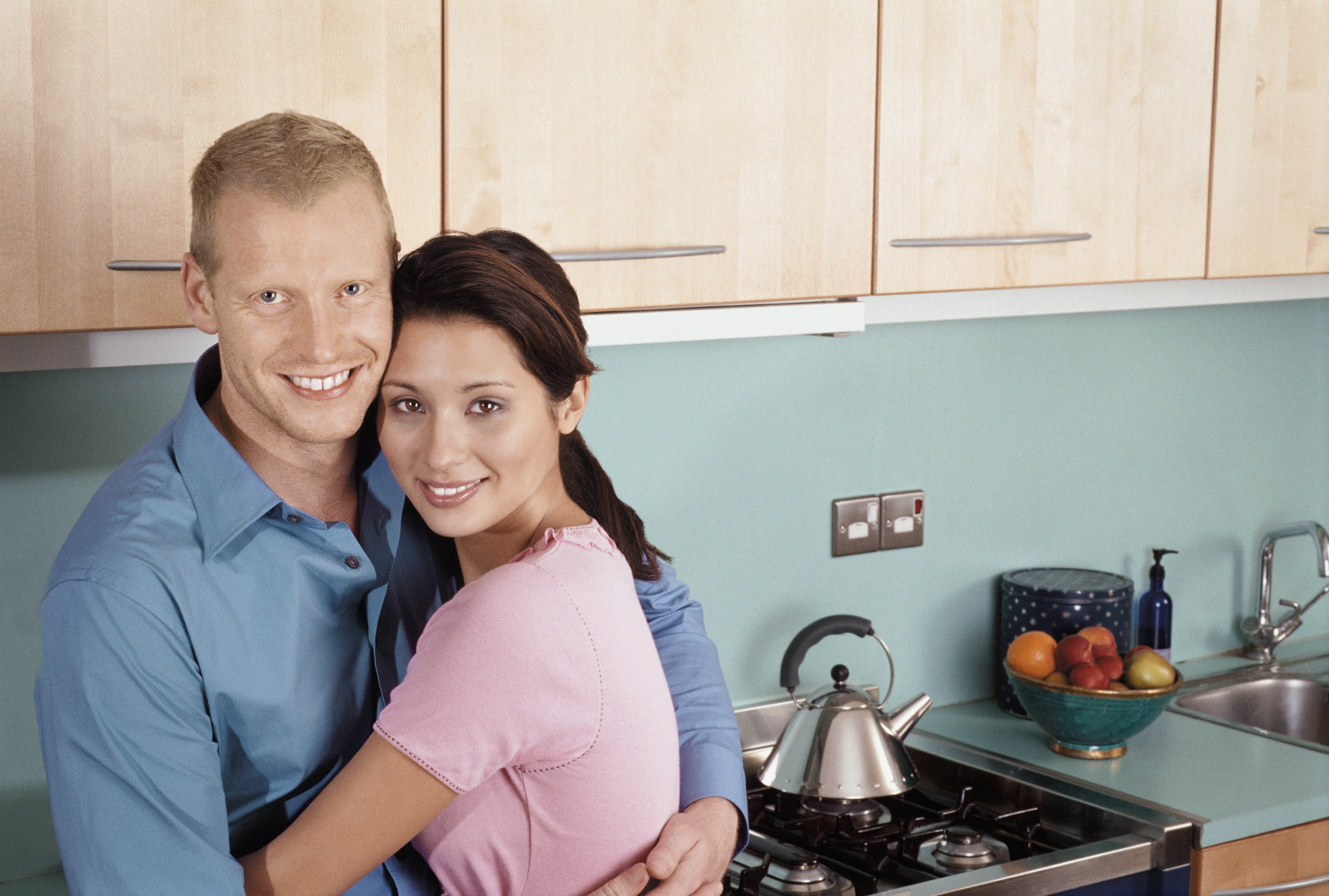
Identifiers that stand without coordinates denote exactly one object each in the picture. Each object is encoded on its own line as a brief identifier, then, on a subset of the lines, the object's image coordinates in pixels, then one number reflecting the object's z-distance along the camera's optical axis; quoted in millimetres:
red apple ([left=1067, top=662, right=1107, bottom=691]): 2158
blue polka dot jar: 2416
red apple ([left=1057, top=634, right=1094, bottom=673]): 2211
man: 1100
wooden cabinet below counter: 1971
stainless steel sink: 2637
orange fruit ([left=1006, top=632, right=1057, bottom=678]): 2240
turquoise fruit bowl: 2141
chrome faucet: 2797
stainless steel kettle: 1988
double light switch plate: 2367
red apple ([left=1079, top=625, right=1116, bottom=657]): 2236
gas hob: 1818
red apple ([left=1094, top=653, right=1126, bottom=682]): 2174
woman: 1155
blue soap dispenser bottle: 2590
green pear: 2166
